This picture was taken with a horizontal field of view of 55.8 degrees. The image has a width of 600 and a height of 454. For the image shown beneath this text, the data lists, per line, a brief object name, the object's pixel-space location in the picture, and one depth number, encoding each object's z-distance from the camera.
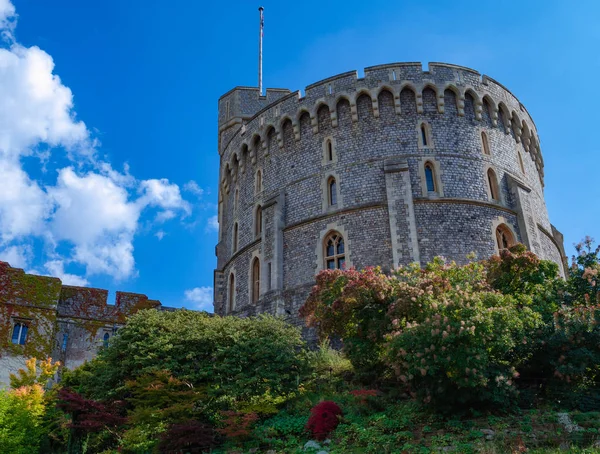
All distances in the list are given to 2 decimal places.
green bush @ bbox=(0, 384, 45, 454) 16.05
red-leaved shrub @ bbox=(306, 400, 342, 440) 12.94
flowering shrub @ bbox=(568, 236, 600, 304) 13.96
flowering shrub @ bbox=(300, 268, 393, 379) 14.97
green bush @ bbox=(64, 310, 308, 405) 15.23
